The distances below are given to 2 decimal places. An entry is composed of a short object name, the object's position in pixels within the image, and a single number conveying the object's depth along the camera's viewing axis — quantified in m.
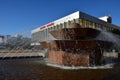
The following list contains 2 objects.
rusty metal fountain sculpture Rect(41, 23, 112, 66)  6.17
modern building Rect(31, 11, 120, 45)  19.55
